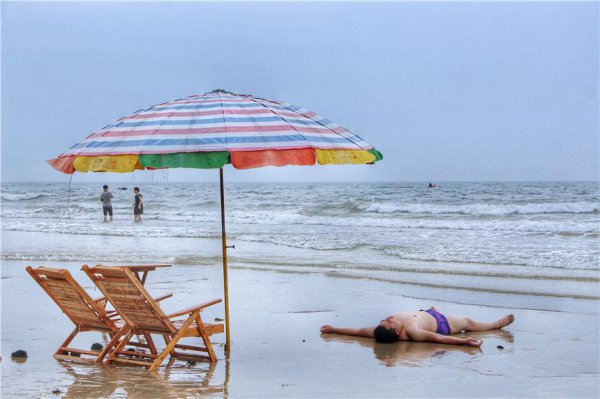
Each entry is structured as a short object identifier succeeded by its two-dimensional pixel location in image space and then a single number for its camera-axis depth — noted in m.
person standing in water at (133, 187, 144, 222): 31.19
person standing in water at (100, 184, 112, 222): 30.59
